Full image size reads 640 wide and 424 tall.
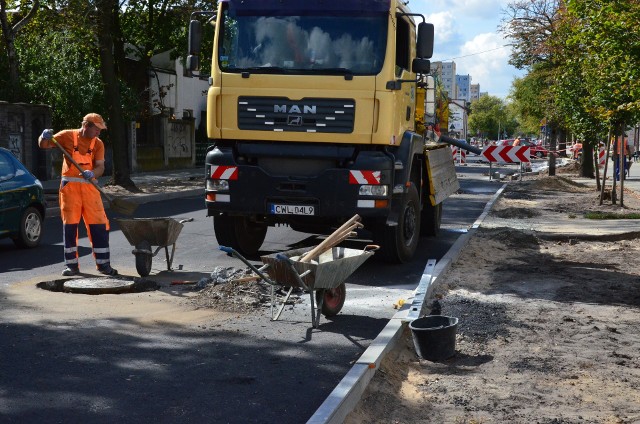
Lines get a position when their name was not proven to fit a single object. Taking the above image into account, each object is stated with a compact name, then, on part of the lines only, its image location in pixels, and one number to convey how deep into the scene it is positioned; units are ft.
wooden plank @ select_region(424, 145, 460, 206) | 42.86
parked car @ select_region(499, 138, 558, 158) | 233.35
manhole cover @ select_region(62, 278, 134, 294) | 29.81
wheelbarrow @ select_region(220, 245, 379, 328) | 24.23
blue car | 40.29
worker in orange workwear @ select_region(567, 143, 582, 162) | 178.68
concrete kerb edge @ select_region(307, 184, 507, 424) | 16.44
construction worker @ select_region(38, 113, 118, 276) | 33.17
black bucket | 22.03
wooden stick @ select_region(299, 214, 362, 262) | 26.25
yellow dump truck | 35.94
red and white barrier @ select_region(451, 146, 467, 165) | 172.00
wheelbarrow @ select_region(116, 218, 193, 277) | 32.91
